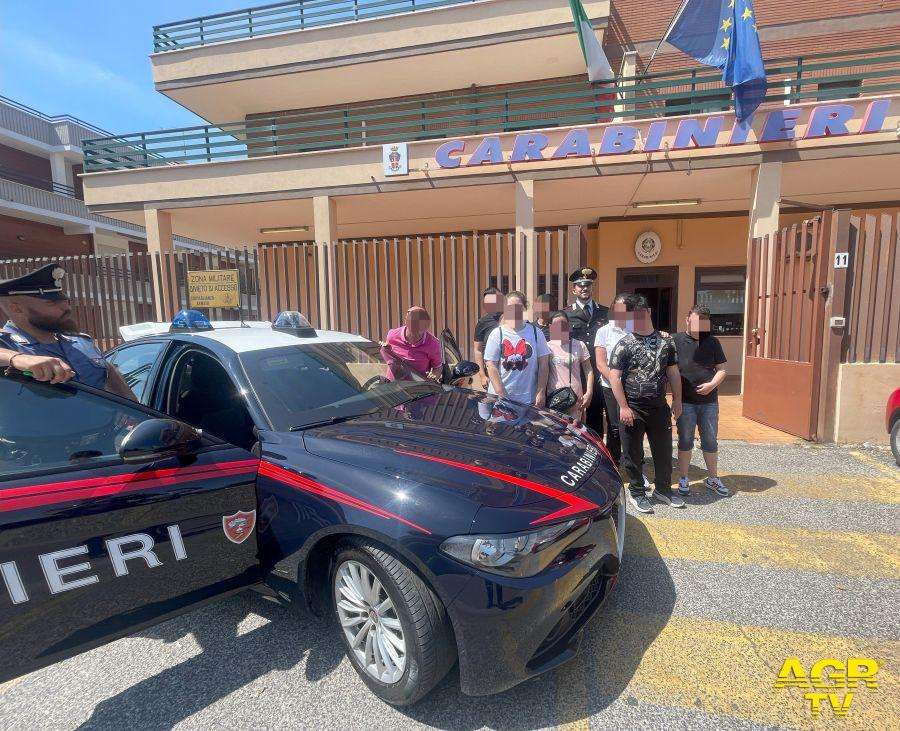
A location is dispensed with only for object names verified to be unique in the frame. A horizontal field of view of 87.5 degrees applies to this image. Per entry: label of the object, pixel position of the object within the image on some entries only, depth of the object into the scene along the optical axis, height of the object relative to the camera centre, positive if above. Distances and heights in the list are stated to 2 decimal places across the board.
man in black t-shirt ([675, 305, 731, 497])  3.93 -0.75
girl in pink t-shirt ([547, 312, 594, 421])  4.07 -0.52
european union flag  6.81 +3.90
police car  1.68 -0.88
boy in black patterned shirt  3.54 -0.64
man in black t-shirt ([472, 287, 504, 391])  4.78 -0.20
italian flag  7.71 +4.07
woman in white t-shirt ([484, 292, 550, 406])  3.81 -0.47
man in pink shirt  3.92 -0.36
